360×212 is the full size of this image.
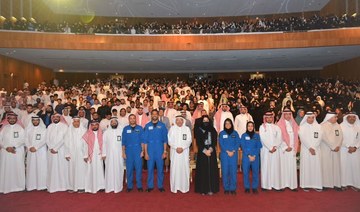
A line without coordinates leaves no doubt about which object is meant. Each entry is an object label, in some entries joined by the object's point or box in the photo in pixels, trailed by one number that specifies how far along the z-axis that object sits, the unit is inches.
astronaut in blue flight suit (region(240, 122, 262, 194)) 317.2
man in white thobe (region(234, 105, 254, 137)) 393.7
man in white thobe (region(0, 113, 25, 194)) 328.2
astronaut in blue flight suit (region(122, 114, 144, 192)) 327.6
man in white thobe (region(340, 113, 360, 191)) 328.8
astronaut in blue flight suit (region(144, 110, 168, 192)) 325.7
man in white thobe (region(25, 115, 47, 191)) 331.9
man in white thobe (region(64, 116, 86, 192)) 326.0
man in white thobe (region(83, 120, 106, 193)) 323.9
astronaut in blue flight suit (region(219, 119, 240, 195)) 315.6
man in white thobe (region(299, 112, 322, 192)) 324.8
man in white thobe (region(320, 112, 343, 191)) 328.5
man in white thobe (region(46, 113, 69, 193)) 327.3
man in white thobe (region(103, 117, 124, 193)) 323.0
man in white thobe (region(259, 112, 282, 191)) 323.3
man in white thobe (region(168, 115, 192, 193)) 319.4
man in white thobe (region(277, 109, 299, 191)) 324.2
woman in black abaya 313.4
